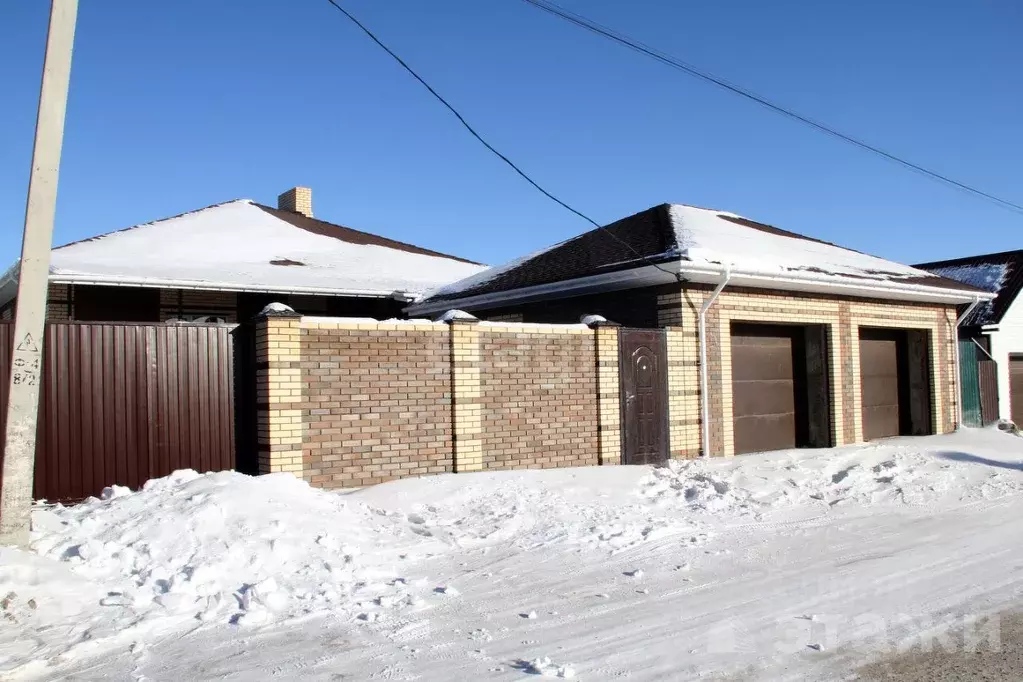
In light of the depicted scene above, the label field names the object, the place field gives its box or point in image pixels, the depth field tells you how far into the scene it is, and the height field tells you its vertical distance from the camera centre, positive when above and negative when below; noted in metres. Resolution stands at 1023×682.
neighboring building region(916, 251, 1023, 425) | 21.83 +0.82
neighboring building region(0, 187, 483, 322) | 13.61 +1.88
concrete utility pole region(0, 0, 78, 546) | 5.87 +0.75
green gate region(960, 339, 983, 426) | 18.42 -0.50
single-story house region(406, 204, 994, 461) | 11.78 +0.77
